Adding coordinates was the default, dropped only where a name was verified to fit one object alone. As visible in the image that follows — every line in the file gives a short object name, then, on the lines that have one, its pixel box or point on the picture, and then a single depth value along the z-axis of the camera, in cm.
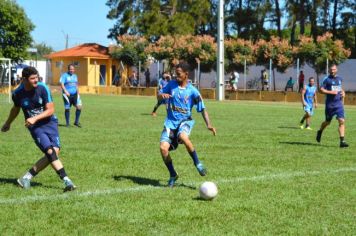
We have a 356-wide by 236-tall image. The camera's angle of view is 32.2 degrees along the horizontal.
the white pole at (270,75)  4353
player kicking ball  880
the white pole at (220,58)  4062
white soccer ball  758
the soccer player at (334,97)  1398
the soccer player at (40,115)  821
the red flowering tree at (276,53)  4450
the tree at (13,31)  5175
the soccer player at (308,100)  1955
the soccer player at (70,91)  1894
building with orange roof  6494
